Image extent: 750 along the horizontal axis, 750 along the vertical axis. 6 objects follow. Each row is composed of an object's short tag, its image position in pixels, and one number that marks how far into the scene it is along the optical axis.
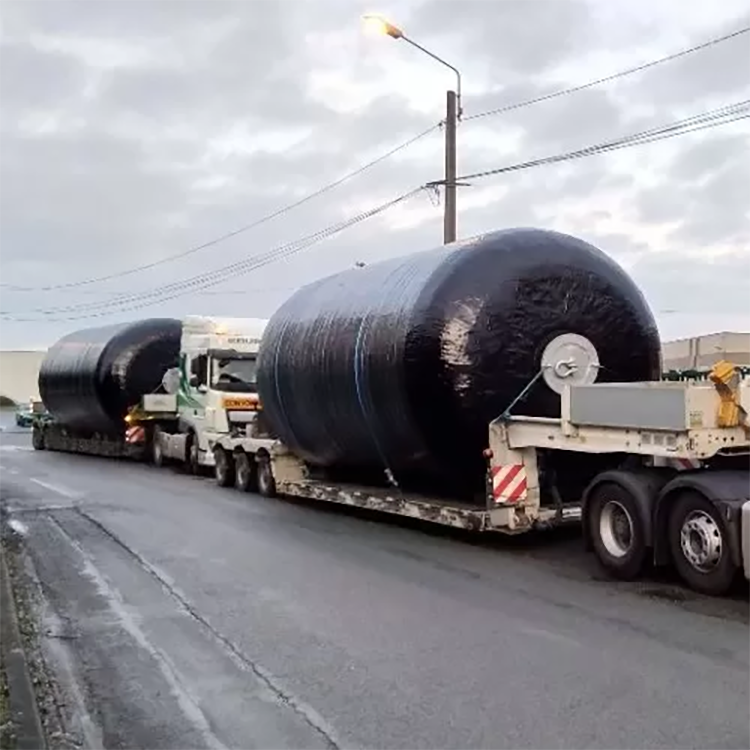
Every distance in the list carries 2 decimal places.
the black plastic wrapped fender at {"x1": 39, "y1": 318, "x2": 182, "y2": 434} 29.97
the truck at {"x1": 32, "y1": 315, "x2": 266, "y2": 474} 23.91
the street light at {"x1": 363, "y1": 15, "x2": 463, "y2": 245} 21.39
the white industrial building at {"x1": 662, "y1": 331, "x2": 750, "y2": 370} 27.86
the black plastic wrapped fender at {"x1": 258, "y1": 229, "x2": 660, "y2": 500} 12.71
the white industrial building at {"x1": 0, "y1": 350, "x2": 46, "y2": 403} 93.44
